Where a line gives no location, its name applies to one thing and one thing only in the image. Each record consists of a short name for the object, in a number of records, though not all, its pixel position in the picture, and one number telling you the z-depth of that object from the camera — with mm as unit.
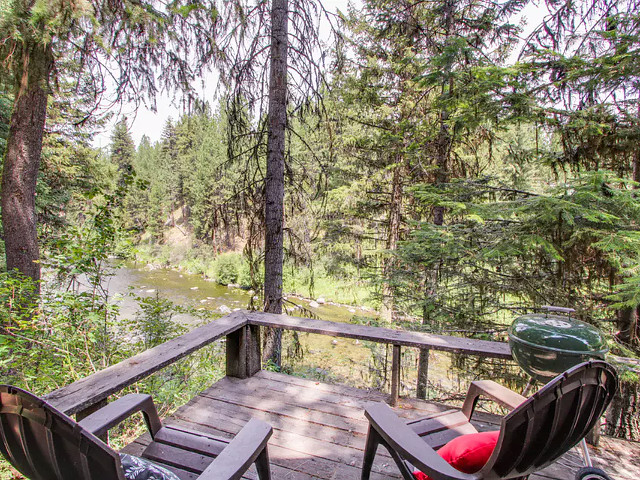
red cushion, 1204
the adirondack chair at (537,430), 1054
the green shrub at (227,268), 16078
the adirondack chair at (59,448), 828
